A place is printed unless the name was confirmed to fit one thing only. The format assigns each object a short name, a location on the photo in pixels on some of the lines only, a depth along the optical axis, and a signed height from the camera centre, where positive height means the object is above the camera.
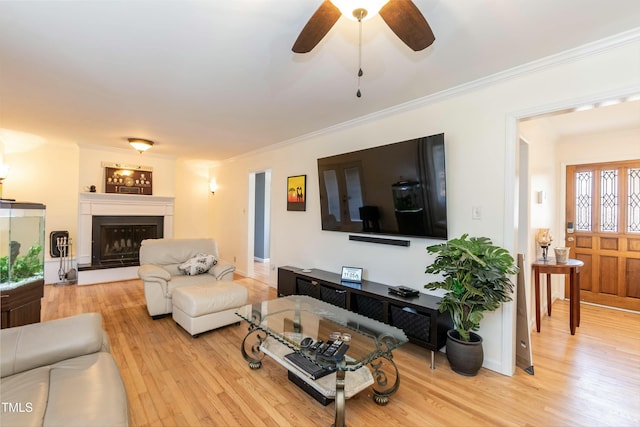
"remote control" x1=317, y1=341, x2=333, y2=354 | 1.91 -0.89
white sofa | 1.17 -0.81
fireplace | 5.14 -0.31
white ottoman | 2.95 -0.96
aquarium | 2.13 -0.25
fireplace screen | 5.28 -0.44
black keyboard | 1.97 -1.06
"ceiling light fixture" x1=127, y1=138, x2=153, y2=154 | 4.65 +1.12
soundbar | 3.08 -0.28
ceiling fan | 1.29 +0.93
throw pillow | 3.78 -0.67
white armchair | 3.39 -0.71
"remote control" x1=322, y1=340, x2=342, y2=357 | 1.86 -0.88
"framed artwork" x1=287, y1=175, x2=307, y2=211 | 4.42 +0.34
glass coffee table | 1.84 -0.90
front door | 3.89 -0.16
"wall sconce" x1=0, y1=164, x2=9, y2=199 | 4.16 +0.59
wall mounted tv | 2.75 +0.29
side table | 3.17 -0.67
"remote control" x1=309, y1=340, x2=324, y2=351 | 1.96 -0.90
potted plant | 2.21 -0.55
